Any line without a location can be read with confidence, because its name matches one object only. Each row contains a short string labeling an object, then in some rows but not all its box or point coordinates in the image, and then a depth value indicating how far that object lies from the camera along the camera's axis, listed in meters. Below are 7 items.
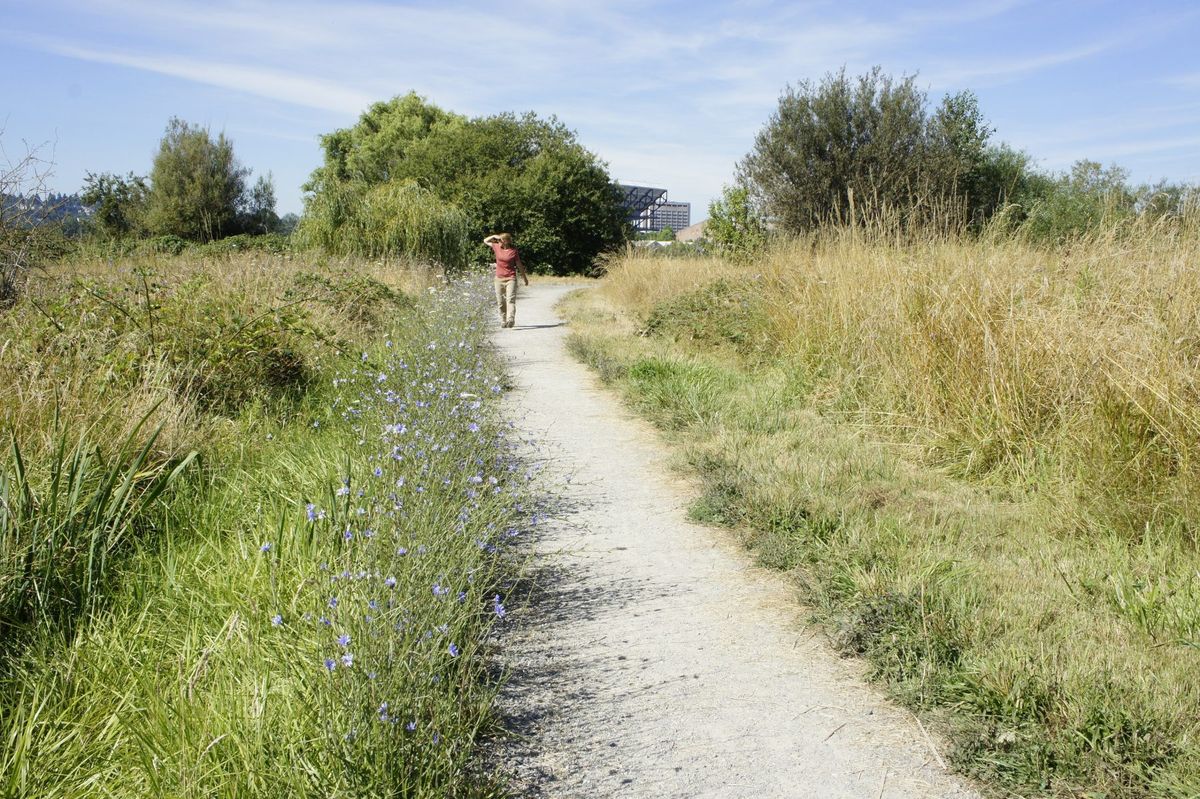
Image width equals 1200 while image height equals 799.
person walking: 15.41
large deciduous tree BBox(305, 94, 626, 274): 38.78
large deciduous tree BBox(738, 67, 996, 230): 27.34
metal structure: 80.40
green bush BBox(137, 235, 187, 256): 14.04
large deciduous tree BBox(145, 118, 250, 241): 47.25
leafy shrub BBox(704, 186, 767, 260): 24.61
